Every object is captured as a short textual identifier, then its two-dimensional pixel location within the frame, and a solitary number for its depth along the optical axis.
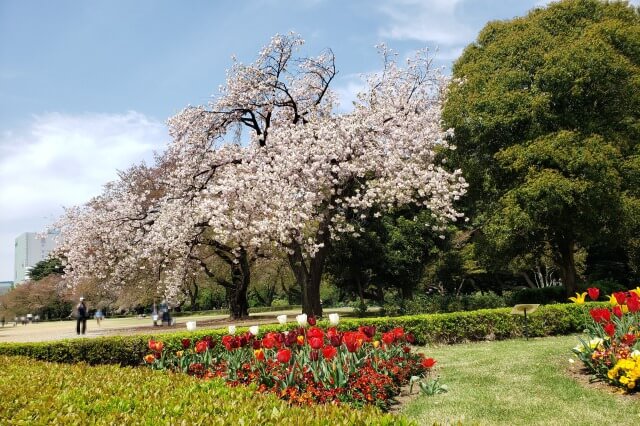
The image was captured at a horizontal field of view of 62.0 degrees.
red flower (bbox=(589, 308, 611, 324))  7.23
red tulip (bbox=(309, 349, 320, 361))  7.00
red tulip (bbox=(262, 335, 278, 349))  6.82
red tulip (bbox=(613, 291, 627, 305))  7.68
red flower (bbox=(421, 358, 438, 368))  7.44
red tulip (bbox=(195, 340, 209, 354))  8.02
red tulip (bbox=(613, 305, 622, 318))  7.93
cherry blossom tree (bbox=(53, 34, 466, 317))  16.89
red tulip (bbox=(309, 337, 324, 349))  6.45
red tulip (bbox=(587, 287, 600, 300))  8.79
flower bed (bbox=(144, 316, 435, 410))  6.53
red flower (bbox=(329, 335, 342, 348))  6.96
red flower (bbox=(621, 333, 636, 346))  7.00
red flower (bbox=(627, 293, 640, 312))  7.28
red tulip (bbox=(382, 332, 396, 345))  7.66
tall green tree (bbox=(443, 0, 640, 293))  18.17
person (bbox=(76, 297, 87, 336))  25.08
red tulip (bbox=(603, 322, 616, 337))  6.95
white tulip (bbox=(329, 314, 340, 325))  8.59
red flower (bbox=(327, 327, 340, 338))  7.04
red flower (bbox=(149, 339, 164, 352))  8.36
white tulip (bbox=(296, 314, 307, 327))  8.16
